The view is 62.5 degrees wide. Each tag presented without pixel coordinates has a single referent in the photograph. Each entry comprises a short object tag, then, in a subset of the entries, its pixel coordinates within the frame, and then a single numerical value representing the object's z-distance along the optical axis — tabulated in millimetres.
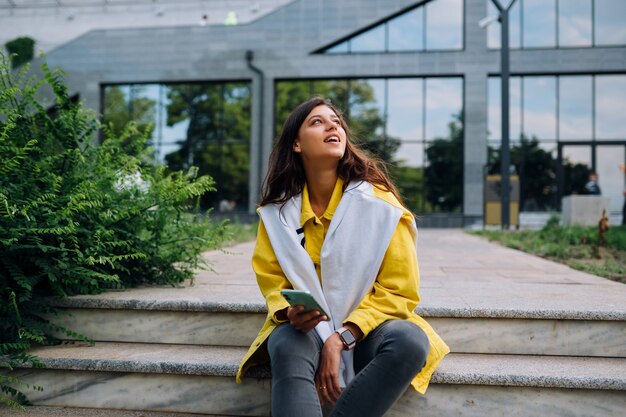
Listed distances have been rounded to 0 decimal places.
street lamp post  12805
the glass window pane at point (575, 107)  17672
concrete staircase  2387
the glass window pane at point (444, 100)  18109
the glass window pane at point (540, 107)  17750
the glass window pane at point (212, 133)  18812
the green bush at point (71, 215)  2713
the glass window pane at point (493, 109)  18062
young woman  2021
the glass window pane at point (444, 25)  18062
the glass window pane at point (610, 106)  17609
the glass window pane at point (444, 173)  18156
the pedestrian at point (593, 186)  15266
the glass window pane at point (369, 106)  18281
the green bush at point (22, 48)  20264
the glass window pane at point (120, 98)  19312
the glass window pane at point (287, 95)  18688
